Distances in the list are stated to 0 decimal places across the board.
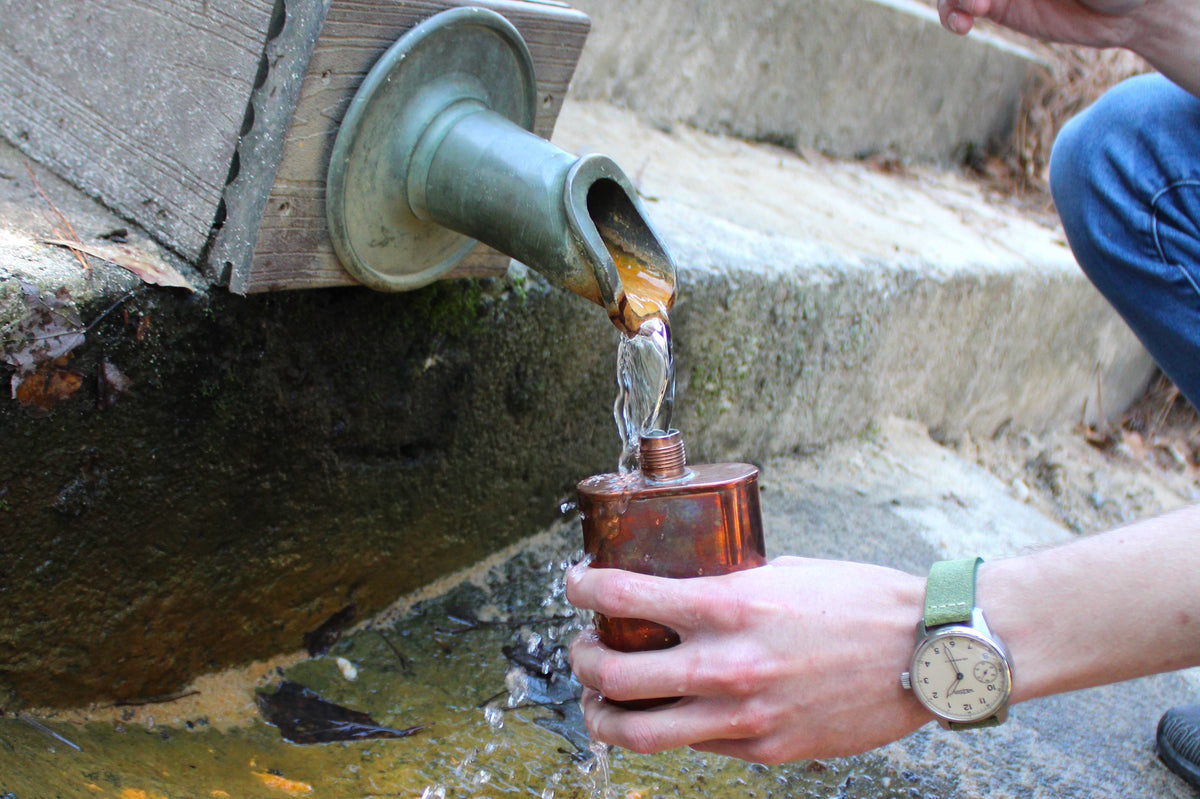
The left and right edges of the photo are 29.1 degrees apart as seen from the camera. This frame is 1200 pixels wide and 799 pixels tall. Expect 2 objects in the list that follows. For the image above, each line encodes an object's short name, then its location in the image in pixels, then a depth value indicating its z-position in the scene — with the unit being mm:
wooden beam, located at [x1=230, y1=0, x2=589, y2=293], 972
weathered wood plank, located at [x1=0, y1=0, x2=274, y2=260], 1004
